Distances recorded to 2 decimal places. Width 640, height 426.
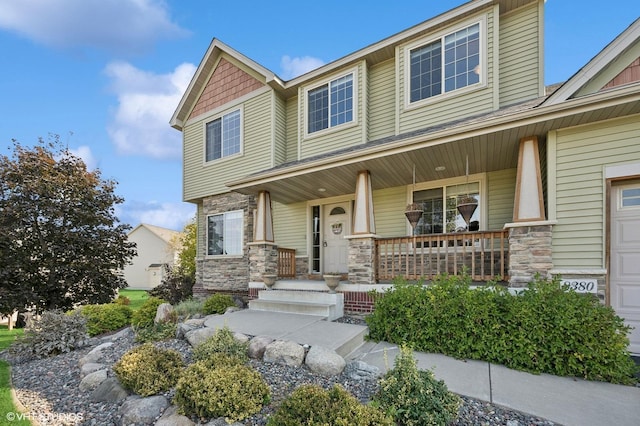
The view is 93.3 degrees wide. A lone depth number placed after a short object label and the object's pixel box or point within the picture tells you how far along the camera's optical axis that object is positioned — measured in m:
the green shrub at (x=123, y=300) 11.63
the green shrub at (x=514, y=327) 3.63
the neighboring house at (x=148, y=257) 23.41
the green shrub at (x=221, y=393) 2.82
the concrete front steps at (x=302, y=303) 5.96
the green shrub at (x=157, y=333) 5.25
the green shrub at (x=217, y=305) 7.33
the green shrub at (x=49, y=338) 5.54
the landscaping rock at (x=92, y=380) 3.85
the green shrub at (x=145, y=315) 6.09
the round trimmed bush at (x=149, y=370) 3.37
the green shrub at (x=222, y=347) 4.01
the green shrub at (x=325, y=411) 2.40
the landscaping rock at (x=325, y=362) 3.71
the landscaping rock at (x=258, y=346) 4.29
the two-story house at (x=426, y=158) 4.52
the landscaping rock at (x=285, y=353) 3.99
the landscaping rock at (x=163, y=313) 5.78
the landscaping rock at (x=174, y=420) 2.83
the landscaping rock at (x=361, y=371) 3.61
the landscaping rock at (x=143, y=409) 3.00
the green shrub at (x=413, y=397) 2.61
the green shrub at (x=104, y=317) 6.79
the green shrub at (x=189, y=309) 7.21
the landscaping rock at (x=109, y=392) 3.50
